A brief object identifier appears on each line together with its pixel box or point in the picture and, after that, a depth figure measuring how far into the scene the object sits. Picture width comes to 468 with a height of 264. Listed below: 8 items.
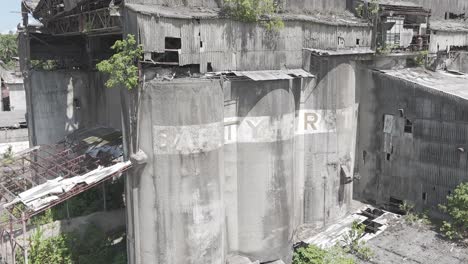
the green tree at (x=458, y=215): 22.91
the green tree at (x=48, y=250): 22.88
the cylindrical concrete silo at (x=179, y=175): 18.64
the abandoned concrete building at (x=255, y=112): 19.20
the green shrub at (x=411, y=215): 25.12
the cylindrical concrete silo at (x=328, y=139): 25.53
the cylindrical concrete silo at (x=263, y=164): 21.70
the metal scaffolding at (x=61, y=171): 19.28
